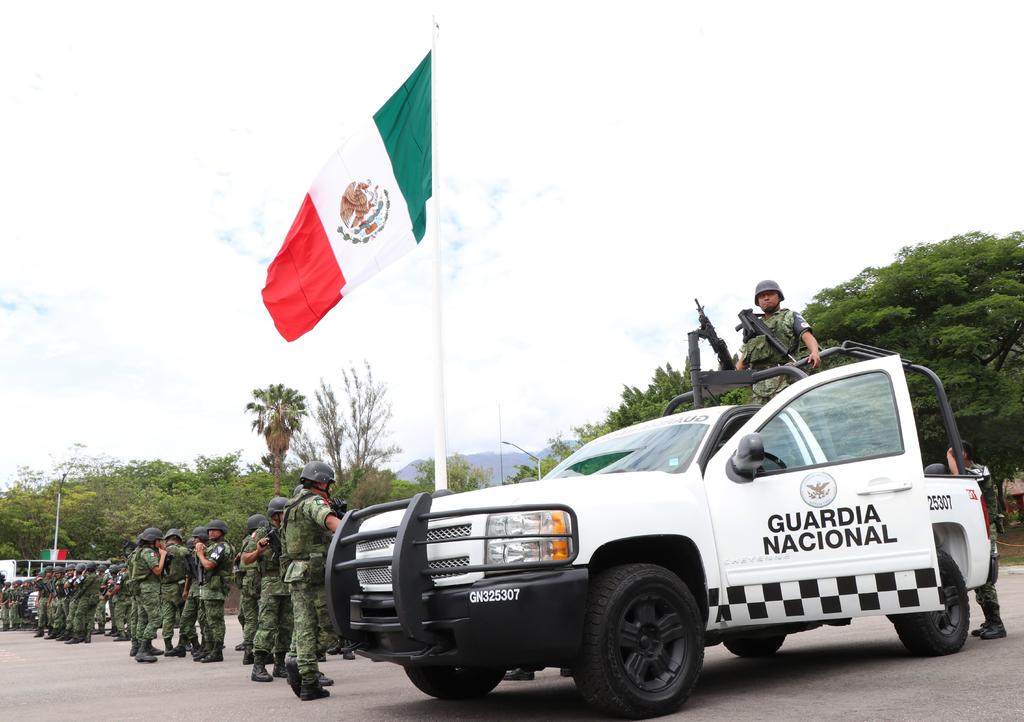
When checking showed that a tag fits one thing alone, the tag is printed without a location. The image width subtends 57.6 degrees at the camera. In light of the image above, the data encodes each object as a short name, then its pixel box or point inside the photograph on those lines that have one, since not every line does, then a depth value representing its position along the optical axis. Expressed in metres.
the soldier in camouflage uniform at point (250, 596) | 11.30
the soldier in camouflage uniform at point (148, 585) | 13.80
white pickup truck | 4.82
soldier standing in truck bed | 7.71
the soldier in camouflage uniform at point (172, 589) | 14.05
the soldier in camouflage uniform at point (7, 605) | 30.80
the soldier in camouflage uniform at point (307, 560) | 7.22
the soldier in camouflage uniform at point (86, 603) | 20.16
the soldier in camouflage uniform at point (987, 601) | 7.64
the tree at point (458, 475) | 80.69
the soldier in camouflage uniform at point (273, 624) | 9.28
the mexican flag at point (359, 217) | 13.80
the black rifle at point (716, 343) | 7.45
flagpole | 12.20
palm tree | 53.88
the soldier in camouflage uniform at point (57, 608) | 22.17
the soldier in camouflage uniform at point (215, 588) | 12.45
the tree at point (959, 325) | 28.64
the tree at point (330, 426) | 41.97
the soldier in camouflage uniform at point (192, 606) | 13.59
